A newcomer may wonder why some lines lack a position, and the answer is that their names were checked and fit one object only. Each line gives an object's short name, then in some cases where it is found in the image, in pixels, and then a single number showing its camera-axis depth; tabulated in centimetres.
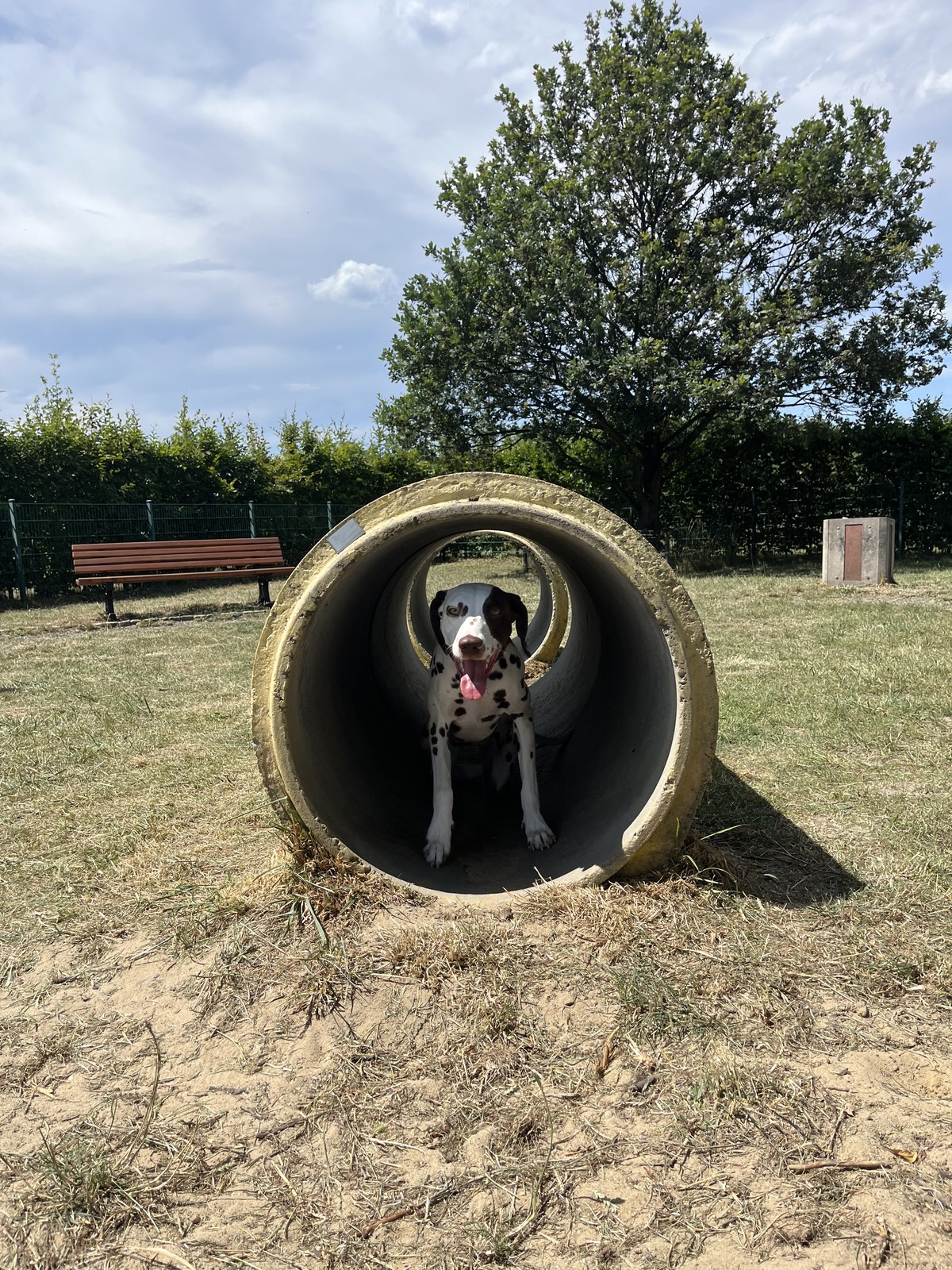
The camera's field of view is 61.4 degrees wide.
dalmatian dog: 386
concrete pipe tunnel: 323
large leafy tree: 1634
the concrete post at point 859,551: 1358
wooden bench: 1309
